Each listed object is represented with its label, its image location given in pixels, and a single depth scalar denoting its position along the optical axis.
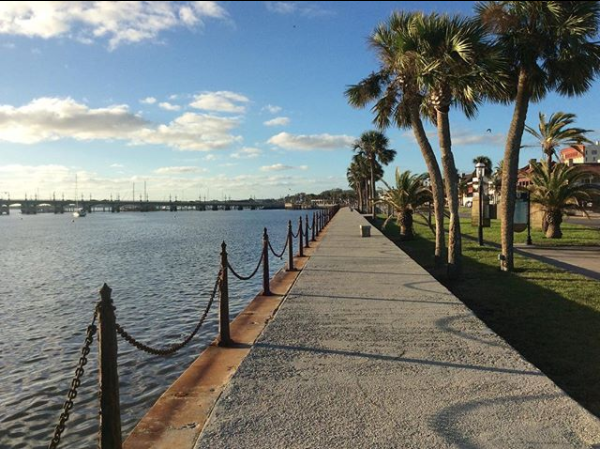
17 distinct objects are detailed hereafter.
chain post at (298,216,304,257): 14.95
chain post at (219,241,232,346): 5.67
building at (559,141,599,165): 89.98
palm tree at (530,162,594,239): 20.62
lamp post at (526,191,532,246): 19.08
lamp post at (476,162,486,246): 19.30
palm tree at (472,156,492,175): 88.03
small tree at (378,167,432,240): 22.23
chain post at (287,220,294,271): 11.80
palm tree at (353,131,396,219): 55.68
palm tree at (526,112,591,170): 29.59
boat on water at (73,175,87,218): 156.38
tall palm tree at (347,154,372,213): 70.50
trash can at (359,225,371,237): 20.78
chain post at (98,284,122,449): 3.07
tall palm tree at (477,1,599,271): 10.42
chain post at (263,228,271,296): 8.67
